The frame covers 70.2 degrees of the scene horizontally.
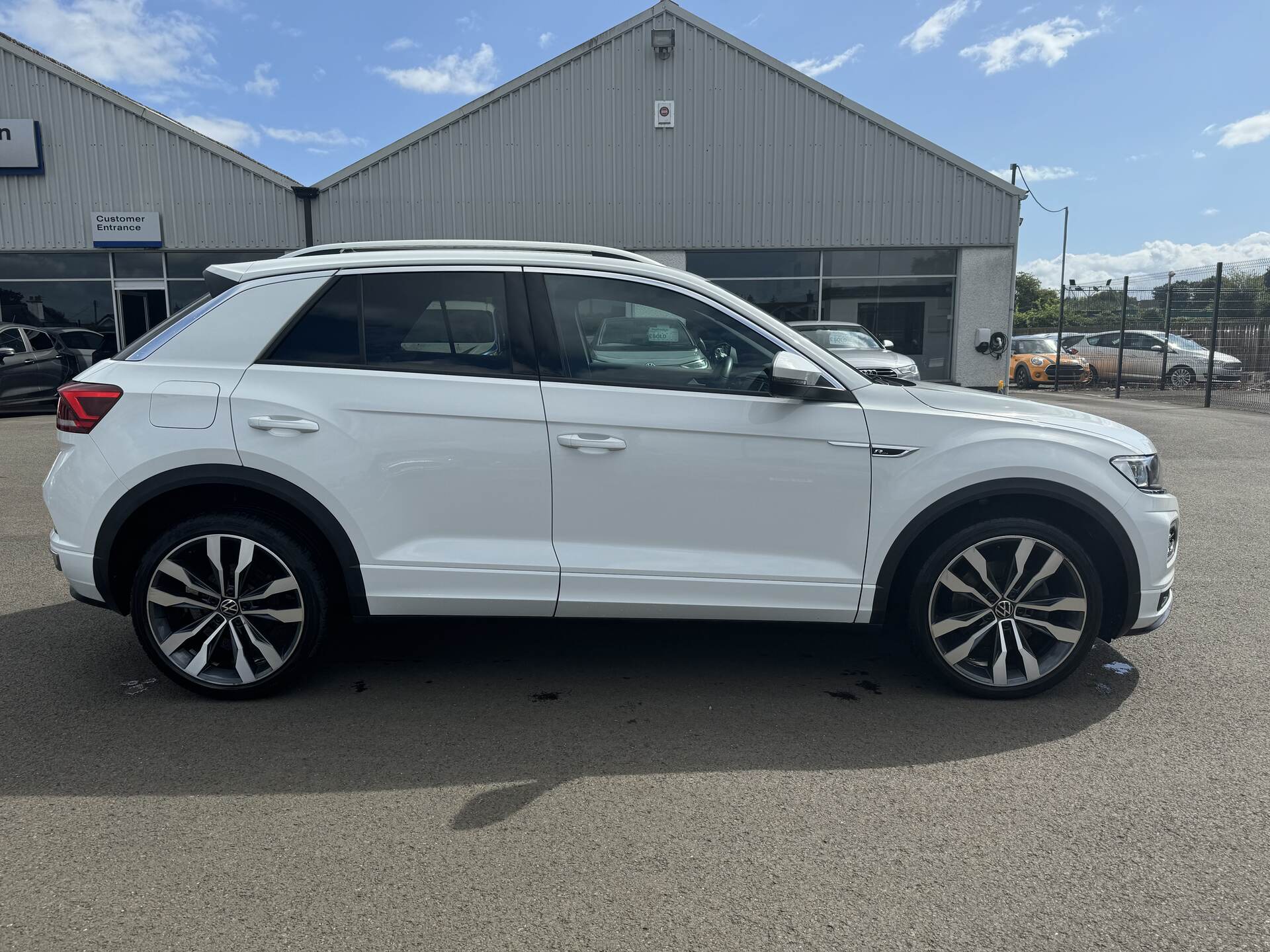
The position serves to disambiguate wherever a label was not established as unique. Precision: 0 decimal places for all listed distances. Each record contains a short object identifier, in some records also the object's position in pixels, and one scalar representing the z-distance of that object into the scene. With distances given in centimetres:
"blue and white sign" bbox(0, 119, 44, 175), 1862
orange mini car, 2364
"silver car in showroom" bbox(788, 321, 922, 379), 1188
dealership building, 1869
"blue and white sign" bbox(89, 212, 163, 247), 1906
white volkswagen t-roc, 353
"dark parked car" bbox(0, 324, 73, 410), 1523
